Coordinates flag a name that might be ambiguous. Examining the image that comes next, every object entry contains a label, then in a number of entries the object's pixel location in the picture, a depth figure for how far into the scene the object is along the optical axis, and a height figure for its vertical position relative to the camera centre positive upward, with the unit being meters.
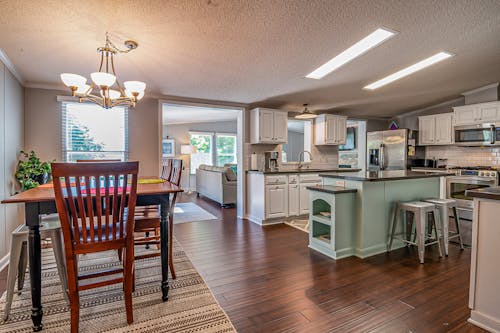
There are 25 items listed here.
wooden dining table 1.67 -0.41
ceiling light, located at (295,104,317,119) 4.57 +0.81
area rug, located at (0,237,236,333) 1.77 -1.13
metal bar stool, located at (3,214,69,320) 1.86 -0.71
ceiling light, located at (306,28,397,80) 2.65 +1.28
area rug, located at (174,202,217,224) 4.77 -1.06
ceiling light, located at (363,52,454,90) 3.41 +1.35
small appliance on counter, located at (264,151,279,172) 5.06 +0.02
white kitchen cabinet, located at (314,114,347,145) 5.61 +0.70
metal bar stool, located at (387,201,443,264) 2.81 -0.65
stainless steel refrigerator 5.77 +0.27
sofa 6.08 -0.59
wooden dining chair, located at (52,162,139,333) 1.57 -0.40
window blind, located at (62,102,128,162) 3.80 +0.44
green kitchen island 2.98 -0.62
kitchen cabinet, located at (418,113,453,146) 5.40 +0.69
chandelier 2.17 +0.68
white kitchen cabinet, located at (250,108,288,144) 4.88 +0.68
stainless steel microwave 4.56 +0.49
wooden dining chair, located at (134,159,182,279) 2.19 -0.55
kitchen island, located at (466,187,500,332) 1.71 -0.69
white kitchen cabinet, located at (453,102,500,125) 4.59 +0.89
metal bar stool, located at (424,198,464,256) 3.01 -0.65
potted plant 3.14 -0.13
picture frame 8.63 +0.46
